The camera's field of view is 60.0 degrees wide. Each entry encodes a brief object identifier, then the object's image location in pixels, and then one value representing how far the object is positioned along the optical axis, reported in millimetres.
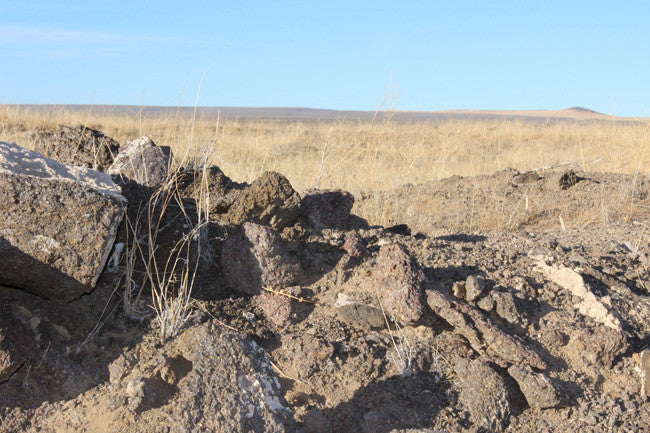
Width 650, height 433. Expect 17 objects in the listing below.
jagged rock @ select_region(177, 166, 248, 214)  3307
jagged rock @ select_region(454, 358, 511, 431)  2400
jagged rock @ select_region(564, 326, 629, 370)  2723
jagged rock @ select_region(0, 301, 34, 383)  2201
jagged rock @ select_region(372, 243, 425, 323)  2674
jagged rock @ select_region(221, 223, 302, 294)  2795
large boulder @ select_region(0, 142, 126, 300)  2357
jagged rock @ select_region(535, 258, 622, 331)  2865
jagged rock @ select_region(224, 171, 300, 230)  3094
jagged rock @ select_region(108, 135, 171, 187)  3410
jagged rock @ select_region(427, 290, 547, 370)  2604
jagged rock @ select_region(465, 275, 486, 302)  2787
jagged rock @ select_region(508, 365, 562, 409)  2457
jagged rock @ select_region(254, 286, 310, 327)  2730
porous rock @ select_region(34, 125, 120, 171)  3717
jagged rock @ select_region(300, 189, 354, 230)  3494
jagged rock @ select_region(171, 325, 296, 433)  2098
